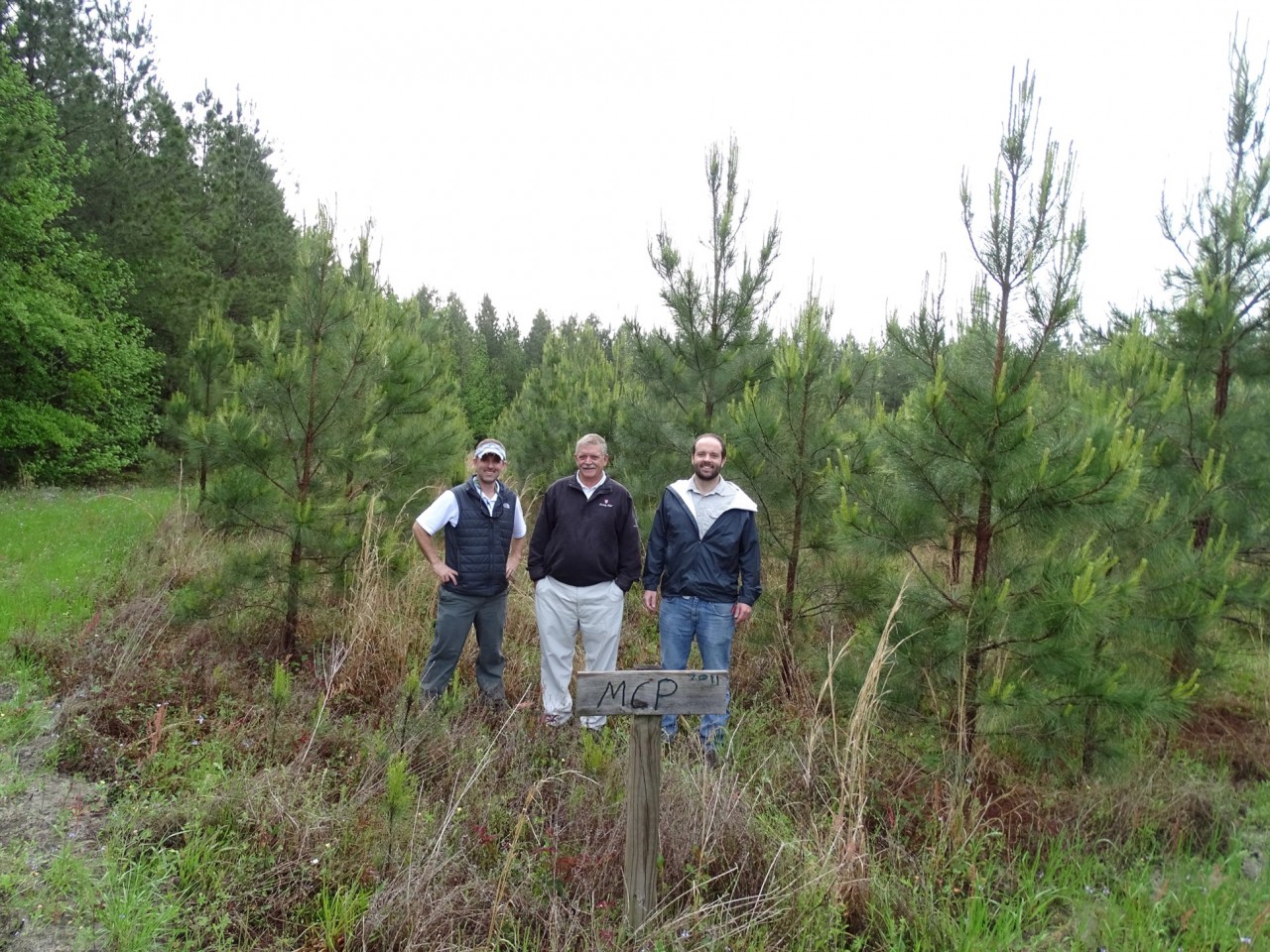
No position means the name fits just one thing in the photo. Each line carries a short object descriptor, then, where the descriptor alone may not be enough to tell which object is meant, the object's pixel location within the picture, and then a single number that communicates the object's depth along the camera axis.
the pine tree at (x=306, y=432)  5.18
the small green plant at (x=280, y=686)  3.12
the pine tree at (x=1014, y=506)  3.47
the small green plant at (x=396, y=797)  2.74
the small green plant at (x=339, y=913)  2.62
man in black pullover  4.46
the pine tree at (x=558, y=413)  10.80
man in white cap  4.58
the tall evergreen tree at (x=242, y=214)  17.28
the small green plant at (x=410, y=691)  3.73
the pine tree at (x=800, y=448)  5.36
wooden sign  2.54
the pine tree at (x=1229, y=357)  5.27
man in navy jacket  4.31
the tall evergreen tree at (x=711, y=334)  6.70
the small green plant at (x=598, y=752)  3.48
